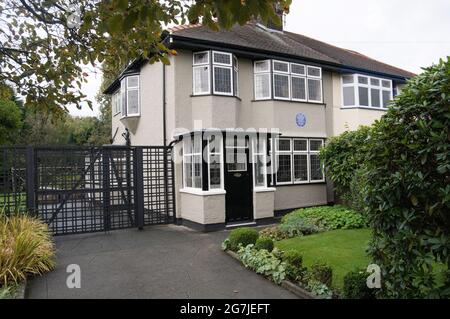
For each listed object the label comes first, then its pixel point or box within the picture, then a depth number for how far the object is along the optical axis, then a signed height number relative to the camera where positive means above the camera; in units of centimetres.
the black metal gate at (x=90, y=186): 919 -43
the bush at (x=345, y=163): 1091 +6
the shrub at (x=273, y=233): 902 -177
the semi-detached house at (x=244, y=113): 1062 +199
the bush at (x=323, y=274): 511 -160
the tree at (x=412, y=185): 355 -24
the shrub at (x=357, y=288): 437 -156
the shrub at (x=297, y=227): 921 -165
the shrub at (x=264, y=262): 569 -171
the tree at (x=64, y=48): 471 +184
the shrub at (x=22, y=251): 558 -138
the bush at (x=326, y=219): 973 -155
